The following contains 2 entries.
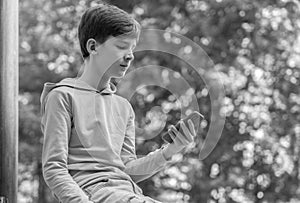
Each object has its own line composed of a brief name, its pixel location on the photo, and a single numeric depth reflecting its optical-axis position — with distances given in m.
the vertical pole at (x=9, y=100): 4.10
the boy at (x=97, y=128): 3.61
